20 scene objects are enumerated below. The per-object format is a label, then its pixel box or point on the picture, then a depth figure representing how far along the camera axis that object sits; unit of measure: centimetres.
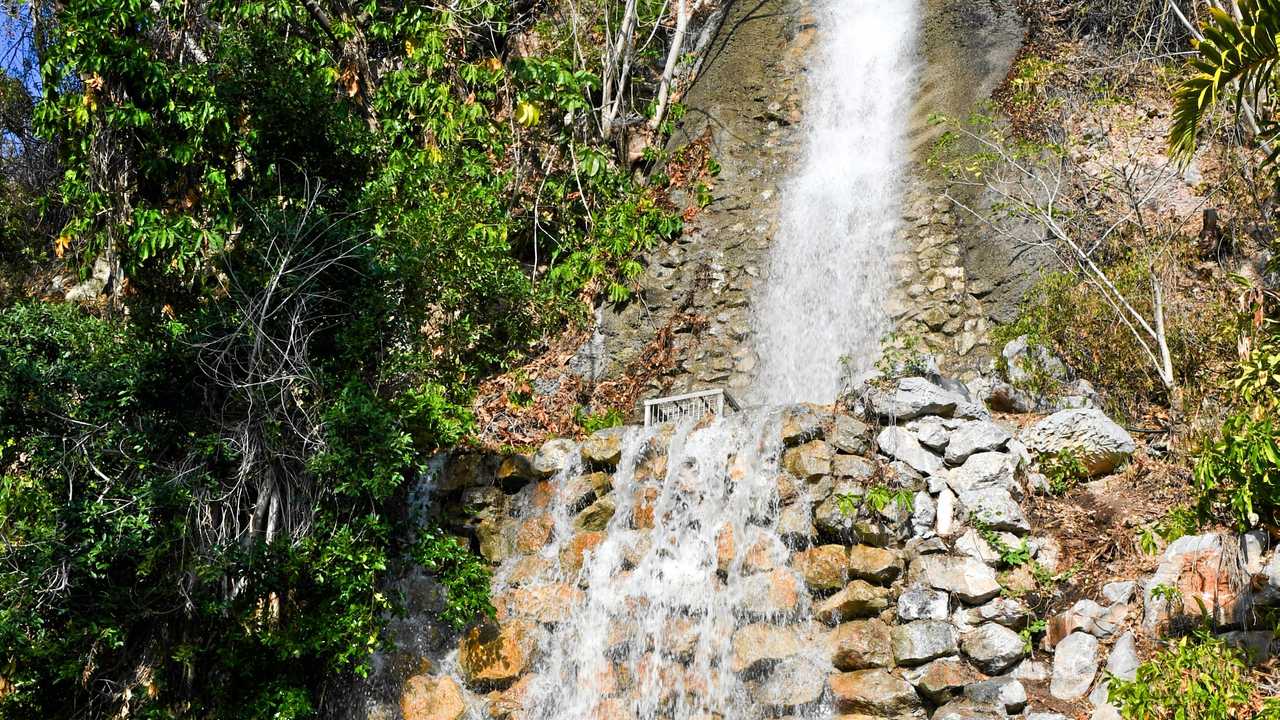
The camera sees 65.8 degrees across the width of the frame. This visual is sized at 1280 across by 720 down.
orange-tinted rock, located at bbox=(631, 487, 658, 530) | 721
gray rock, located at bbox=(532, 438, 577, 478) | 779
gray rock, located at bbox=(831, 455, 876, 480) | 660
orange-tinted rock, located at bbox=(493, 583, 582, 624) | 702
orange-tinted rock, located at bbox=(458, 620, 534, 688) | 688
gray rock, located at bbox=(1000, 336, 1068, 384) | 773
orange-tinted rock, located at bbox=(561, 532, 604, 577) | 721
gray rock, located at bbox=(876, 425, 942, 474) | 664
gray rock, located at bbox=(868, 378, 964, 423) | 682
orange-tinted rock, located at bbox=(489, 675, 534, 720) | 669
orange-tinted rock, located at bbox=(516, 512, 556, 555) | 746
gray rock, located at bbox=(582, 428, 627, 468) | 763
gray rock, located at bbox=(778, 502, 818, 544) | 652
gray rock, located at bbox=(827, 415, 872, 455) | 676
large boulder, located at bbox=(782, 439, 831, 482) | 666
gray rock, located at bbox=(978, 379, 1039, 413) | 738
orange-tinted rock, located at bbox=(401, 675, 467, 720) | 677
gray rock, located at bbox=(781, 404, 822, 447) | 689
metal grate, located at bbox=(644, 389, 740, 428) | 827
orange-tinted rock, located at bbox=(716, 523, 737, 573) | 668
